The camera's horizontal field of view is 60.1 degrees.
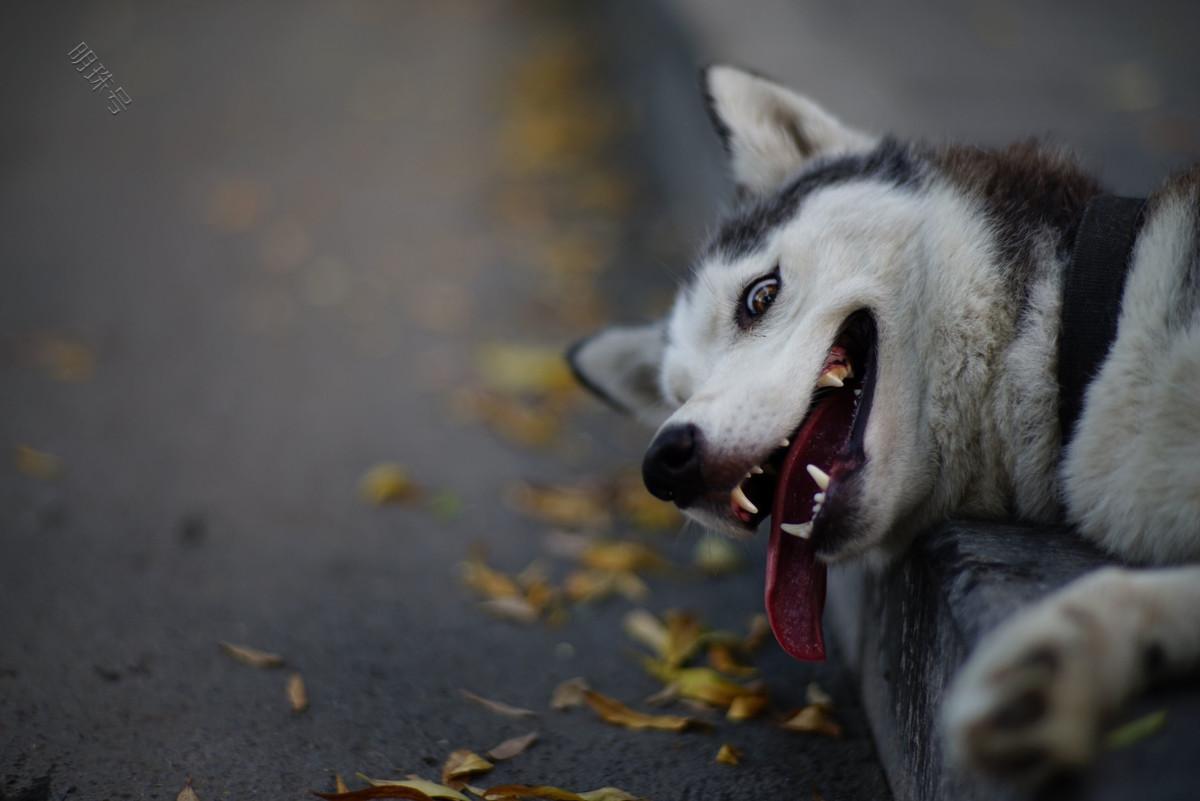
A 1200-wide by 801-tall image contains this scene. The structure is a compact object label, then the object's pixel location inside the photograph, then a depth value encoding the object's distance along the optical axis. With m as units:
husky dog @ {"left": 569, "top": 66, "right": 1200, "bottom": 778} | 1.79
